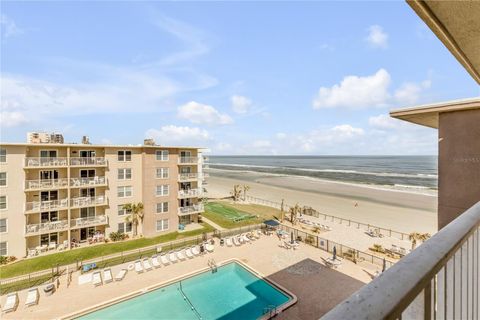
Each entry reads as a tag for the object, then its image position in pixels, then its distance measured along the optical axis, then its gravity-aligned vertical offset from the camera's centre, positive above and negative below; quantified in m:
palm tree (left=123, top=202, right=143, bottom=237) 24.75 -5.54
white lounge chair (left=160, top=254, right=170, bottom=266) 18.92 -7.82
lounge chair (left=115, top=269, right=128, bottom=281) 16.77 -7.96
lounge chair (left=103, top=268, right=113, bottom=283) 16.57 -7.97
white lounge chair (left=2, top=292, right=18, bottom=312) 13.59 -8.07
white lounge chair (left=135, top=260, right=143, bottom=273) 17.83 -7.88
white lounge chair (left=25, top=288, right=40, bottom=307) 14.13 -8.06
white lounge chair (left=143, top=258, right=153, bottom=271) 18.19 -7.90
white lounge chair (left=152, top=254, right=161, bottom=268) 18.59 -7.88
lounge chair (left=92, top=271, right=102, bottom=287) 16.28 -8.01
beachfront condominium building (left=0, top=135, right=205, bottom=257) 20.25 -3.11
